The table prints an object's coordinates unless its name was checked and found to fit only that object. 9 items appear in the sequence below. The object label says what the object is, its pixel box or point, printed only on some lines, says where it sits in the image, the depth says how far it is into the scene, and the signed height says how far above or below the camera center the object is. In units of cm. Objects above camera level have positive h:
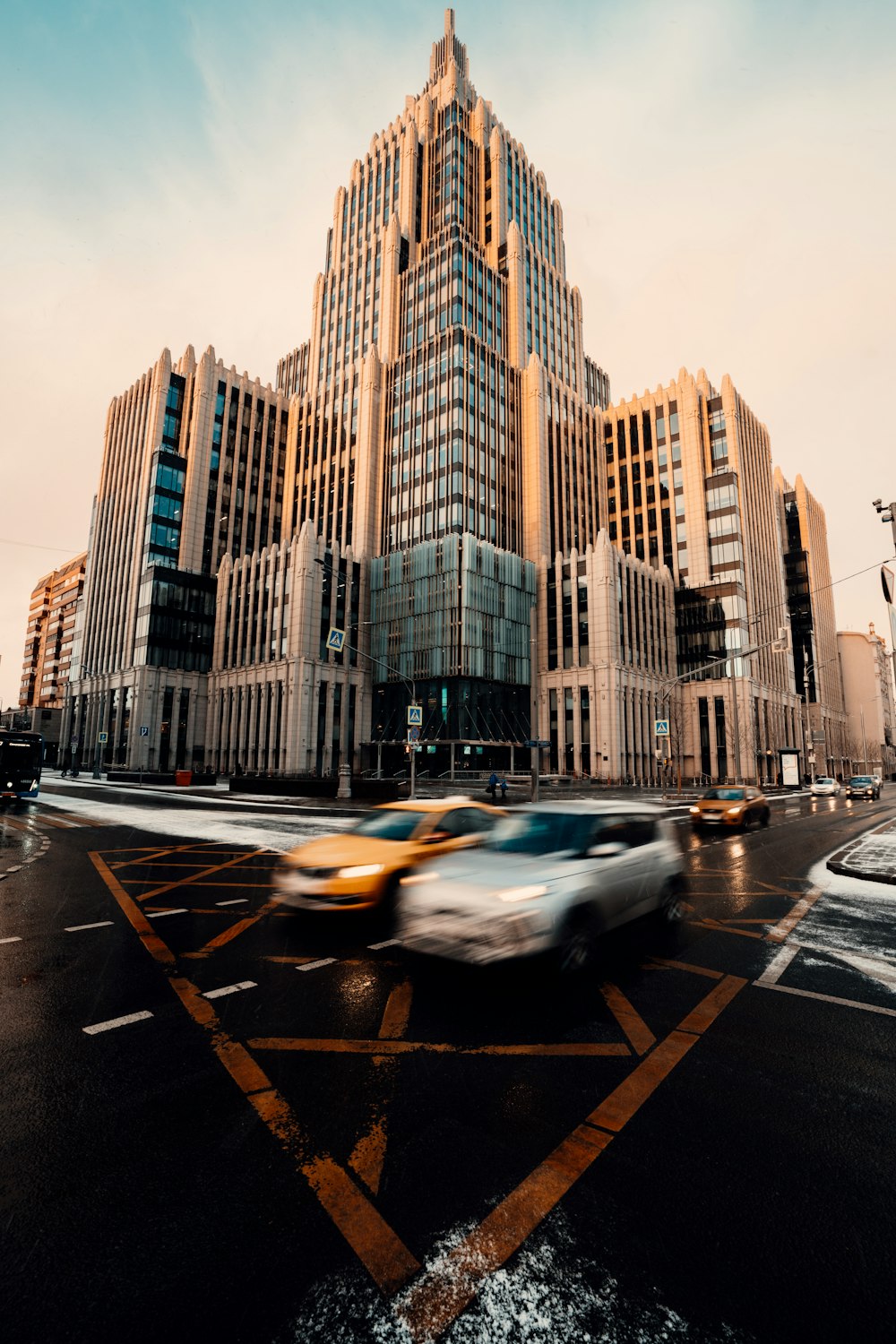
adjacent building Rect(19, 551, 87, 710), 12112 +2508
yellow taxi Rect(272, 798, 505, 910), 777 -130
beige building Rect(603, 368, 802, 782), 6981 +2684
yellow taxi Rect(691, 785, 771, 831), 2002 -171
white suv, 562 -131
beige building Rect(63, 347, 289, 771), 6825 +2652
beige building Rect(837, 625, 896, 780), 13075 +1505
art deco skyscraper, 6217 +4300
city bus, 2725 -40
